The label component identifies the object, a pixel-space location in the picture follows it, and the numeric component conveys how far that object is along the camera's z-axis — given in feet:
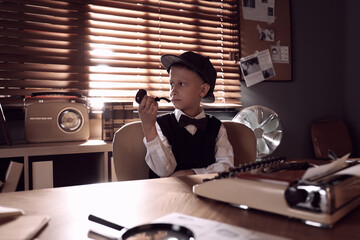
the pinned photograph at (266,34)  9.14
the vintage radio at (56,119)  5.70
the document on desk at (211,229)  1.39
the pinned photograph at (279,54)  9.34
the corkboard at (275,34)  8.96
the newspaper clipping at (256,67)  8.94
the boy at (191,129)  4.96
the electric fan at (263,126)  7.19
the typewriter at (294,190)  1.60
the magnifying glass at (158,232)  1.37
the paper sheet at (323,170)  1.70
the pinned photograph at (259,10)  9.01
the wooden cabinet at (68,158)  5.18
